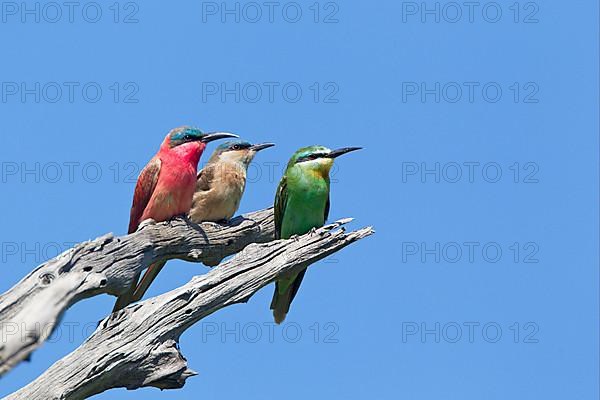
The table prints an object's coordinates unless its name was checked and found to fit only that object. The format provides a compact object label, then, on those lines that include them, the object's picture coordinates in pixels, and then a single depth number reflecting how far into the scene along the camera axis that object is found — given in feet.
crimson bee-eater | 54.19
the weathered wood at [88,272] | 39.09
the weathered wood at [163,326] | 40.01
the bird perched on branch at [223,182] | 58.03
